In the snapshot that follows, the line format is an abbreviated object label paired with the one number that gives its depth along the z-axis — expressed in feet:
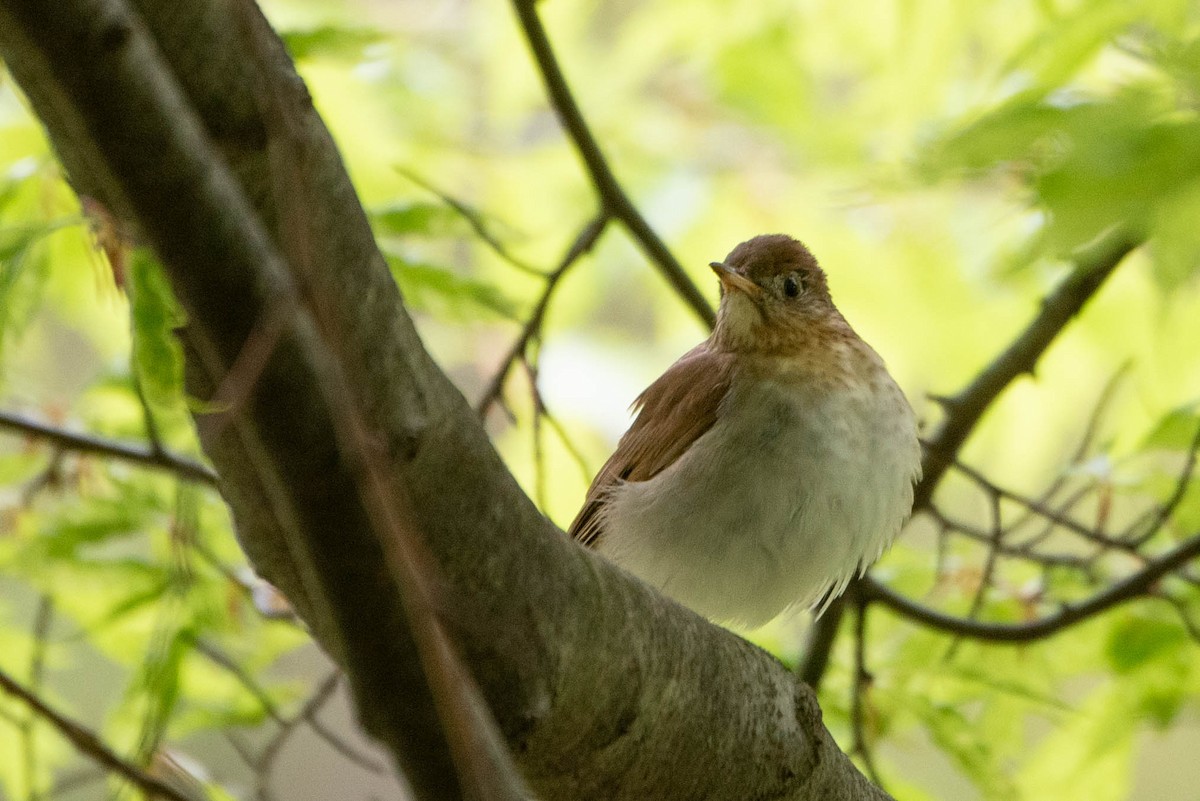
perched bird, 19.53
